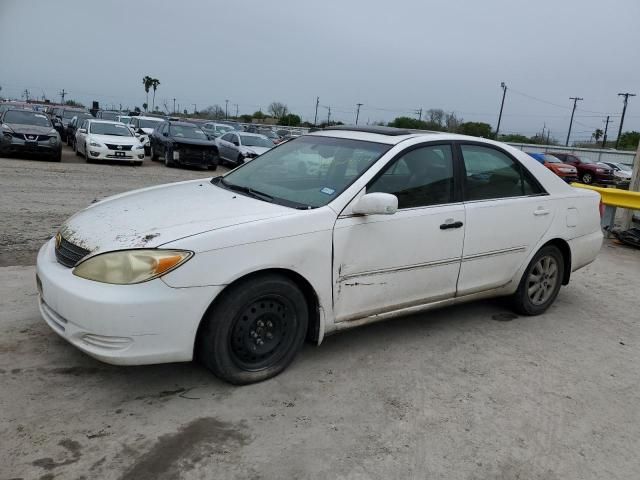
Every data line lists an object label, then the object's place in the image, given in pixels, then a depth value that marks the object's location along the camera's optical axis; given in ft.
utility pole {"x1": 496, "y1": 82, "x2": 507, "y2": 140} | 188.24
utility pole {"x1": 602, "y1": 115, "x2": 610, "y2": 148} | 241.65
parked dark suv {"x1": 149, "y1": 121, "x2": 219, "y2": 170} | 57.93
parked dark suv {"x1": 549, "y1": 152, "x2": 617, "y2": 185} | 92.07
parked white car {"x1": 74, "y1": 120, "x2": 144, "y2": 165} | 52.75
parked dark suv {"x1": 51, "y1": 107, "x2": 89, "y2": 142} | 78.97
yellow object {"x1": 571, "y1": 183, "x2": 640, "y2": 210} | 28.53
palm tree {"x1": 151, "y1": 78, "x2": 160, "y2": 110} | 306.76
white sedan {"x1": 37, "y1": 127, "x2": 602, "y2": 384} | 9.64
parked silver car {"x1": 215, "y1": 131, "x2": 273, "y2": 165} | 62.08
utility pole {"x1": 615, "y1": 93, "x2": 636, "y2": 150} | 209.97
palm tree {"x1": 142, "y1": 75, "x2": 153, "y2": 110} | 303.27
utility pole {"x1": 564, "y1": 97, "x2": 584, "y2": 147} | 230.48
